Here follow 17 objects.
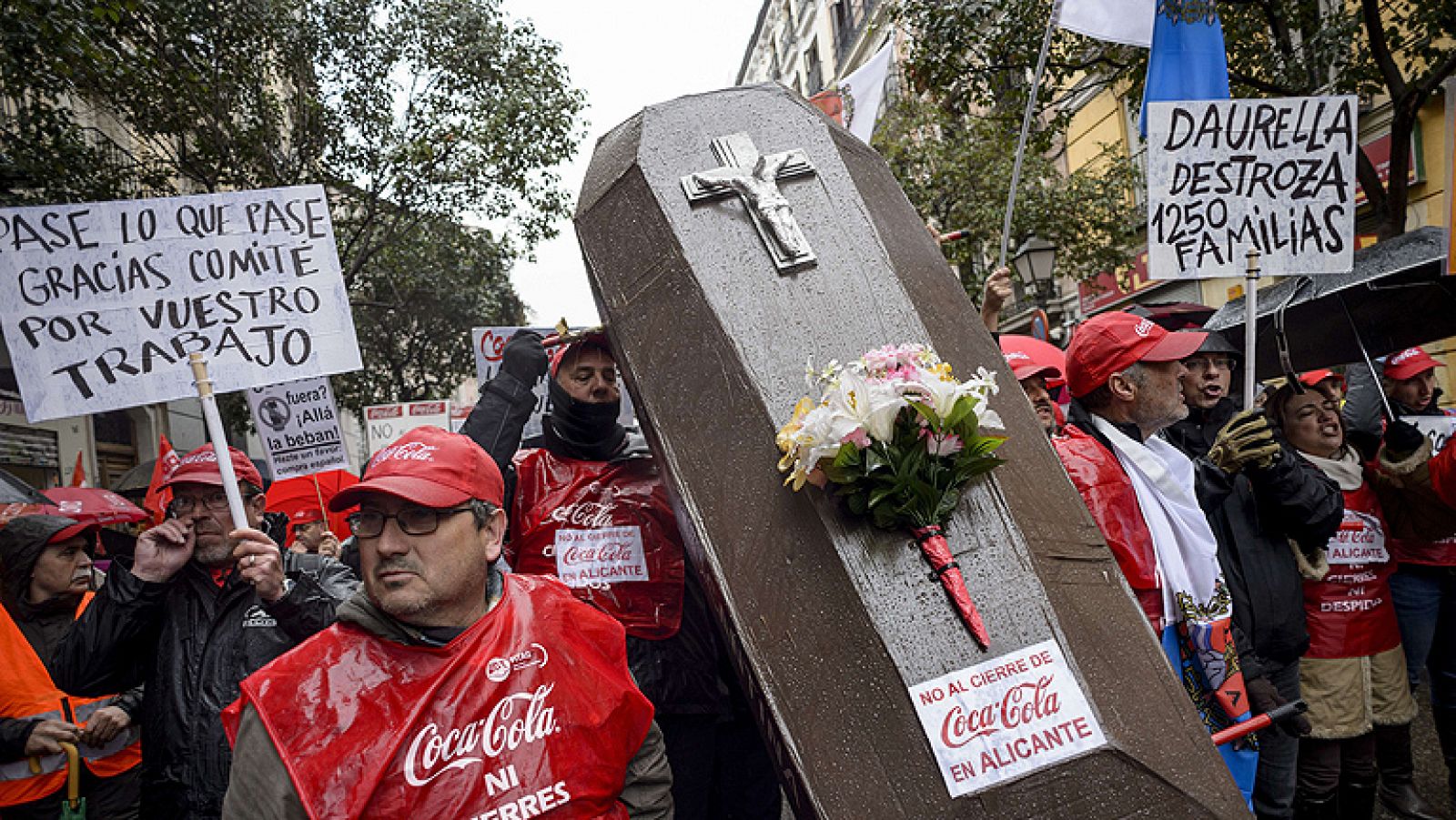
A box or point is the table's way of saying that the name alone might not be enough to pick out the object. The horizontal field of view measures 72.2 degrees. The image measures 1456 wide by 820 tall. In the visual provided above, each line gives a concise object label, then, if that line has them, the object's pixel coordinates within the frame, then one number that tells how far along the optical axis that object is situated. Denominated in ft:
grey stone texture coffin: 7.09
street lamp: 37.37
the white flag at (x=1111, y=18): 15.81
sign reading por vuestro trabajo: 10.05
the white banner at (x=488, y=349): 25.05
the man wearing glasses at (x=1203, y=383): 12.32
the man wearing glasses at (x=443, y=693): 6.26
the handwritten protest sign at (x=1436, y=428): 16.72
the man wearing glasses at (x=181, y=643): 9.25
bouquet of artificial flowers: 7.48
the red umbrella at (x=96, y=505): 17.02
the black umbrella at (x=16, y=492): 14.29
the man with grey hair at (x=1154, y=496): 9.39
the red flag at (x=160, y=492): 10.85
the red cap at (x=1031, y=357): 14.12
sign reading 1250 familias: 13.69
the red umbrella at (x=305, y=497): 22.12
